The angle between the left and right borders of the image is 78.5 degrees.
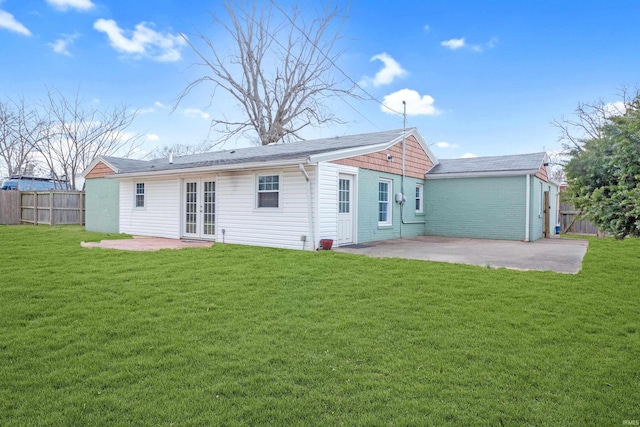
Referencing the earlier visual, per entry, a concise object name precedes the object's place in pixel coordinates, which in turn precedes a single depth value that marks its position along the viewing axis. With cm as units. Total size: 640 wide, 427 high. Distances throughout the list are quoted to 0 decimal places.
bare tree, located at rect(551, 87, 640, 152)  2191
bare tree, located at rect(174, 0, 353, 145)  2275
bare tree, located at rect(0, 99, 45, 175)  2306
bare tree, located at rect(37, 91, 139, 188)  2364
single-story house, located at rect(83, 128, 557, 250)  1002
